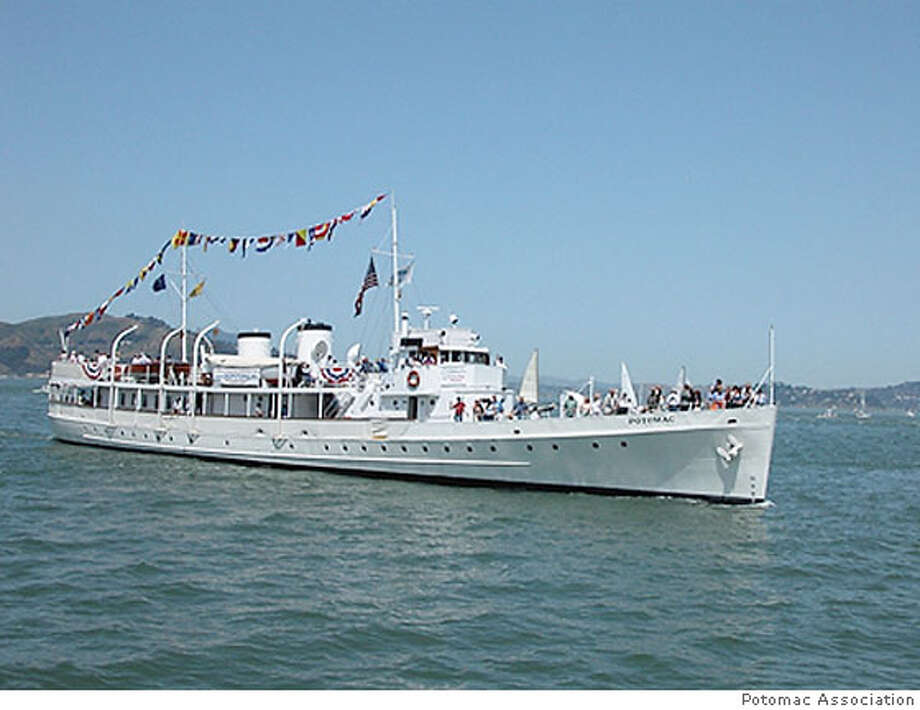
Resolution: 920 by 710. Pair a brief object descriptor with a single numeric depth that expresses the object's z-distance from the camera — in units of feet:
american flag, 114.21
